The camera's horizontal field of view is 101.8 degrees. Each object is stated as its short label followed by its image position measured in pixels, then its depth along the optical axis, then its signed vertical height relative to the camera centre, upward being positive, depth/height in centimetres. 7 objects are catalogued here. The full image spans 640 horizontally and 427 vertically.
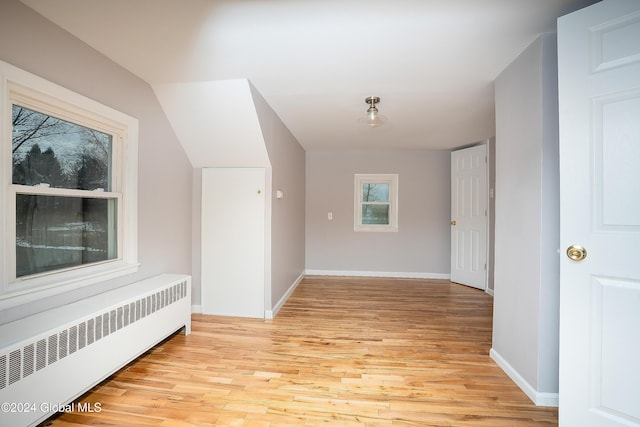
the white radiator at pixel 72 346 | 123 -78
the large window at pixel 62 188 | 146 +18
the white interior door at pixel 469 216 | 407 +0
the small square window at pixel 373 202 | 494 +26
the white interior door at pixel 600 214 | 116 +1
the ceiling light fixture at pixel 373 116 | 243 +93
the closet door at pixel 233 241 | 298 -31
